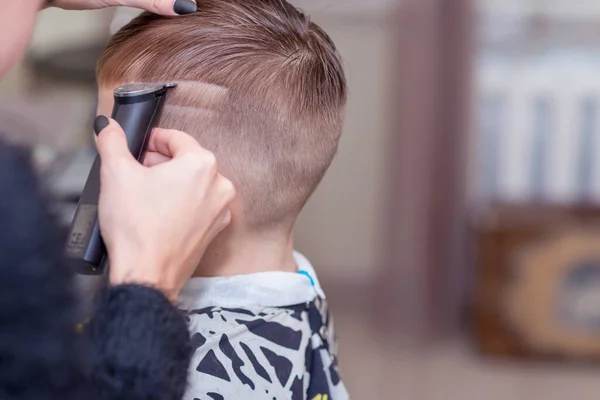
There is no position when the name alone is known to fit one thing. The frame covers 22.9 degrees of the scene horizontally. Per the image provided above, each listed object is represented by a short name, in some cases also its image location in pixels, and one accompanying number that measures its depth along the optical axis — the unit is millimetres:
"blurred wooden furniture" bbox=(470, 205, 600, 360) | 2181
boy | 1019
